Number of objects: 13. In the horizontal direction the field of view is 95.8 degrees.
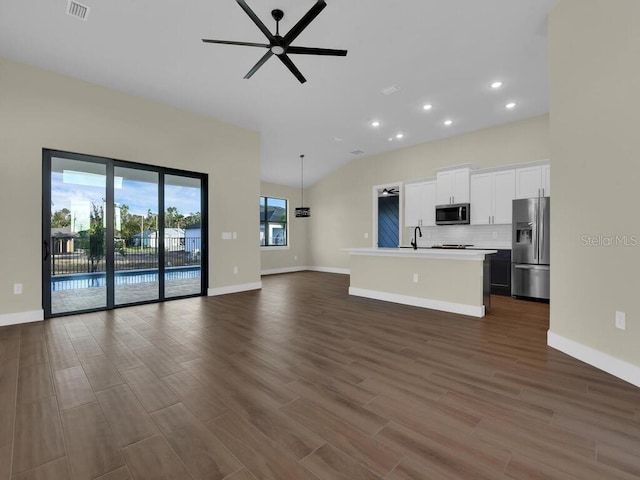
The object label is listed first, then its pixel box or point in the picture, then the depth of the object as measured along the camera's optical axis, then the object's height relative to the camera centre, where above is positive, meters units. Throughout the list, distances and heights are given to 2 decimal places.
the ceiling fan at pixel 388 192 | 8.12 +1.29
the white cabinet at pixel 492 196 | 5.61 +0.82
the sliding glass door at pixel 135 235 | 4.58 +0.05
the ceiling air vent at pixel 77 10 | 2.89 +2.34
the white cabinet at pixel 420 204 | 6.72 +0.80
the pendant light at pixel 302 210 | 8.13 +0.78
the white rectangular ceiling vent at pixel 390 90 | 4.55 +2.37
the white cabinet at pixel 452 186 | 6.08 +1.11
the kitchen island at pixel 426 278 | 4.04 -0.64
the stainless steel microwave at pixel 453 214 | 6.06 +0.51
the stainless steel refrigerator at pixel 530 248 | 4.93 -0.20
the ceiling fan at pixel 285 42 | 2.53 +1.96
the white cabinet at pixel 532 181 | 5.22 +1.03
